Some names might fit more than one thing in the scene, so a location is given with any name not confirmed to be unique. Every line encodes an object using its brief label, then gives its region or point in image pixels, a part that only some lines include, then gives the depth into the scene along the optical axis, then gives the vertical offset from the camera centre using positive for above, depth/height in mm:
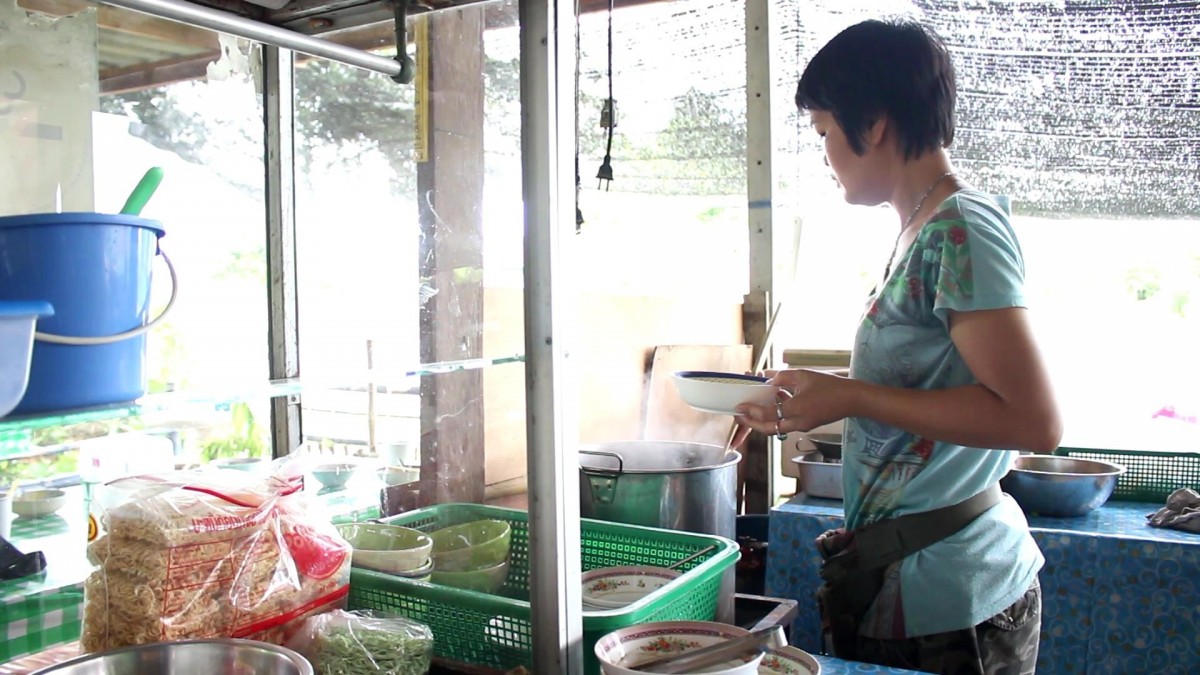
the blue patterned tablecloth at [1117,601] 2279 -830
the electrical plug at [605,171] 2096 +358
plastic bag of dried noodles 892 -279
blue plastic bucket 730 +22
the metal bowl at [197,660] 822 -348
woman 1206 -140
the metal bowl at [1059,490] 2609 -586
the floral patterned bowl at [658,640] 1047 -433
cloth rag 2488 -643
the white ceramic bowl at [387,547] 1283 -376
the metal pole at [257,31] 958 +394
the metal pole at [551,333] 1019 -25
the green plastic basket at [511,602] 1135 -431
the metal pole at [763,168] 2881 +494
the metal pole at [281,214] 1561 +194
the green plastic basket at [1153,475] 2939 -607
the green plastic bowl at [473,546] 1359 -402
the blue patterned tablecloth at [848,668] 1284 -573
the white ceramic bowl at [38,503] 1425 -324
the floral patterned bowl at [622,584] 1358 -458
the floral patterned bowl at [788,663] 1066 -466
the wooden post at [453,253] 1444 +114
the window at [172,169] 1593 +324
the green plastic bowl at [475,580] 1292 -419
